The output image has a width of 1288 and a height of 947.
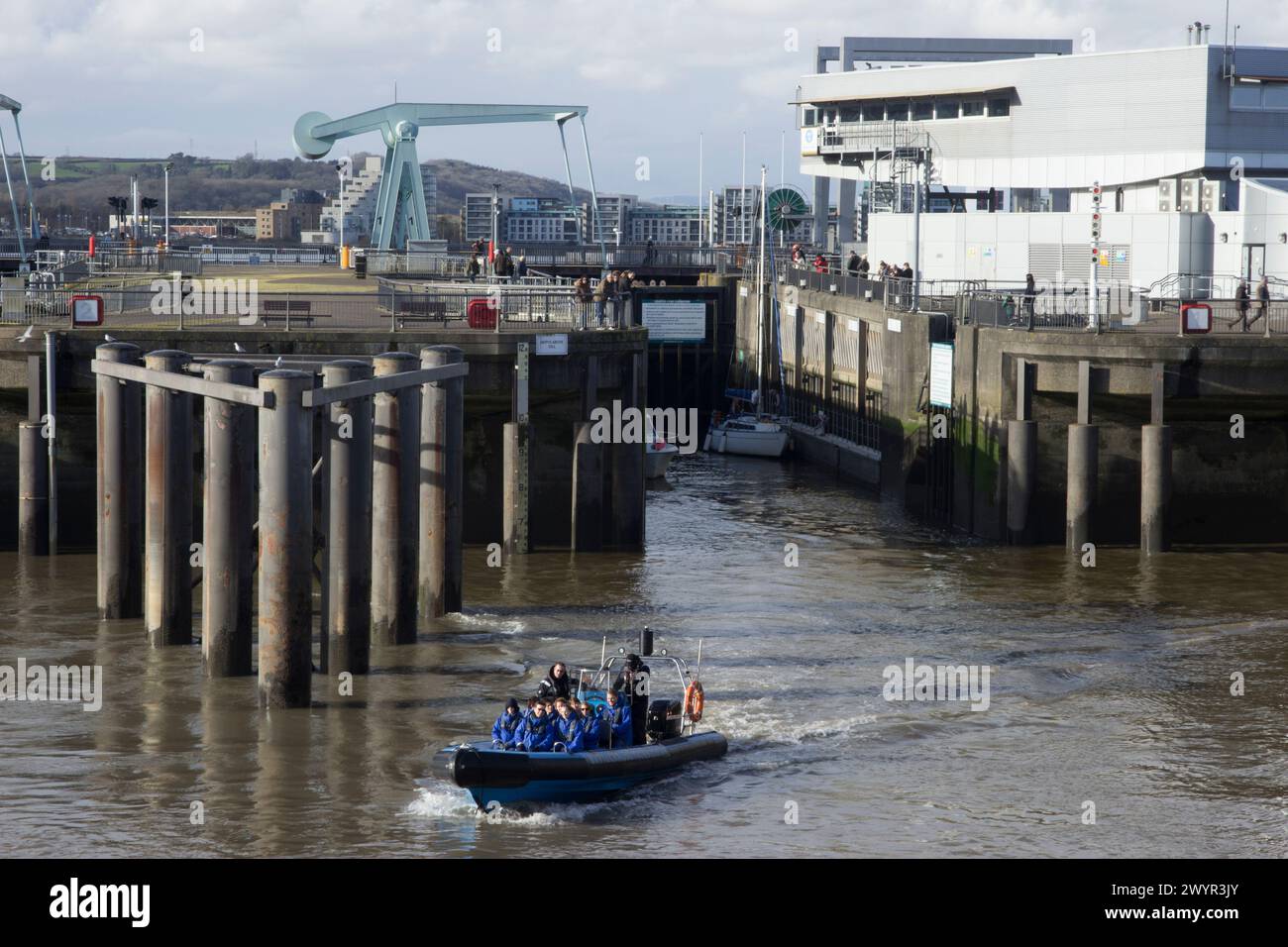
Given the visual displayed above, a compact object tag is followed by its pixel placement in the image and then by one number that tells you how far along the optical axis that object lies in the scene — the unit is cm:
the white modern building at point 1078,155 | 6119
